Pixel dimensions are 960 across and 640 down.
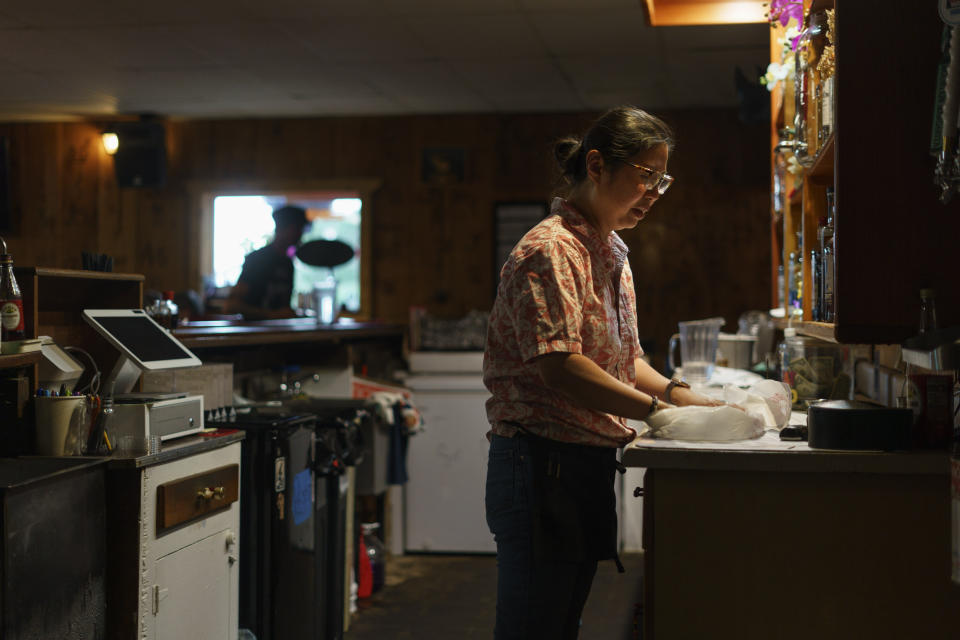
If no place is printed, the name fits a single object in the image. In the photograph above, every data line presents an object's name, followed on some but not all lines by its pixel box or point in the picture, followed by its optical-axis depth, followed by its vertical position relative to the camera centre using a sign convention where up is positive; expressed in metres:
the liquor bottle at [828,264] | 1.97 +0.13
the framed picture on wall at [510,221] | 6.93 +0.74
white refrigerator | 5.14 -0.79
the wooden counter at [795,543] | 1.68 -0.38
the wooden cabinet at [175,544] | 2.26 -0.55
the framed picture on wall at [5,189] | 7.24 +1.00
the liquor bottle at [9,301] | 2.20 +0.05
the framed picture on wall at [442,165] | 7.01 +1.15
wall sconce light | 7.14 +1.34
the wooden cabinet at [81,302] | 2.59 +0.06
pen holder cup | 2.27 -0.23
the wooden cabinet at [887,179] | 1.61 +0.25
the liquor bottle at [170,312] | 3.06 +0.04
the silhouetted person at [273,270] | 5.68 +0.32
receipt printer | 2.34 -0.23
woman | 1.71 -0.12
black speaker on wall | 7.06 +1.23
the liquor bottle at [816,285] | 2.19 +0.10
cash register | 2.34 -0.13
